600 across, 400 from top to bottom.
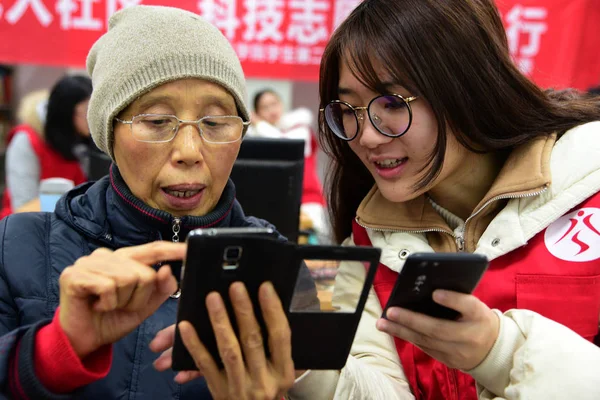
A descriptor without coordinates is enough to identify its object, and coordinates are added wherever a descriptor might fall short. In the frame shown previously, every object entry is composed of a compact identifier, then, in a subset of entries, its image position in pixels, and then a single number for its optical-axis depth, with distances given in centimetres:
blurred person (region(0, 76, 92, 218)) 371
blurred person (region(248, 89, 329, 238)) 333
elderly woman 123
